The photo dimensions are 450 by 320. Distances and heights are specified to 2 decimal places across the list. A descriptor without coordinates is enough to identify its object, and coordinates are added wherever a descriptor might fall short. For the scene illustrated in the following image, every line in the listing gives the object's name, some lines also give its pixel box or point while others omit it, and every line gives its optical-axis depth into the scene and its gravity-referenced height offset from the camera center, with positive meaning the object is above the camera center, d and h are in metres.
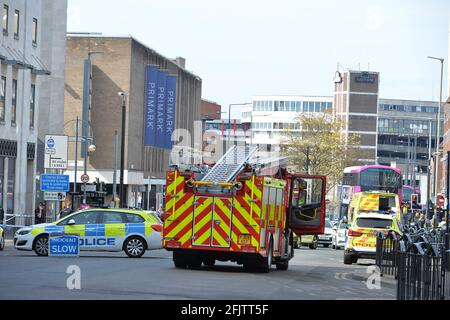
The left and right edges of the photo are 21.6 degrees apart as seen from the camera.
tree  125.19 +1.07
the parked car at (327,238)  61.93 -4.25
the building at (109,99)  93.31 +4.06
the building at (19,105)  55.94 +2.07
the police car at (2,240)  37.97 -3.04
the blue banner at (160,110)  97.62 +3.43
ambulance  38.50 -2.38
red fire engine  27.55 -1.40
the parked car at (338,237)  55.78 -3.85
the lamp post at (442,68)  86.59 +6.82
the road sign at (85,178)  63.22 -1.57
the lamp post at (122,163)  59.03 -0.67
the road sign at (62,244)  33.28 -2.72
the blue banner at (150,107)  97.38 +3.64
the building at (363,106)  190.12 +8.49
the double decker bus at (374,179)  67.69 -1.19
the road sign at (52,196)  50.50 -2.07
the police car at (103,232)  34.66 -2.46
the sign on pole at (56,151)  48.47 -0.12
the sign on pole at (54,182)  49.97 -1.46
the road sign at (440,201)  54.38 -1.92
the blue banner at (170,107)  97.88 +3.70
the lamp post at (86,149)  67.43 +0.10
